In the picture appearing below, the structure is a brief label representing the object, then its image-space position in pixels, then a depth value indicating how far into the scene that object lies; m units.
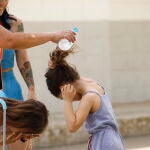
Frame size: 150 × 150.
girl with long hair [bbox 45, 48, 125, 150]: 7.67
